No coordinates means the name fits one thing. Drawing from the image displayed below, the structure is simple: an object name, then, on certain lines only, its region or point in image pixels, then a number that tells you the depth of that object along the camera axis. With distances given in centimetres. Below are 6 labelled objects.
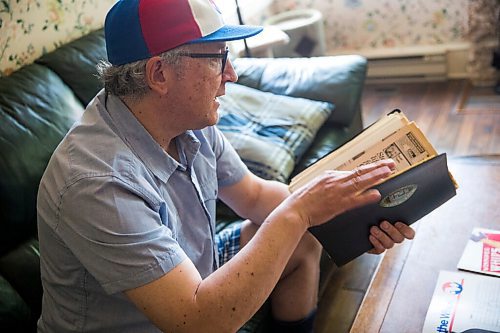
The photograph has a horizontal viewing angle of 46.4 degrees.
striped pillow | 183
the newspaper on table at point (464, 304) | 108
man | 104
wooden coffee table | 116
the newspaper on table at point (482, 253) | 121
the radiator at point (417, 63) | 322
